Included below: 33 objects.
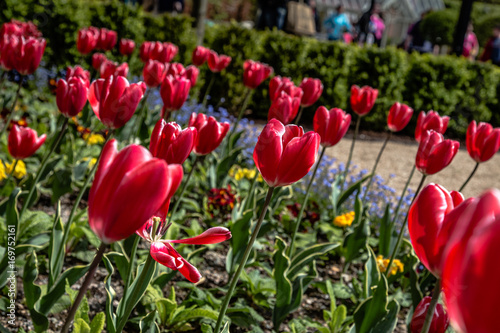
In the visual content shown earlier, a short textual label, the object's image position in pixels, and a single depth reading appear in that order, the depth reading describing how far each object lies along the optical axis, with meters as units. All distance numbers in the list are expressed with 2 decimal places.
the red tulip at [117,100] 1.53
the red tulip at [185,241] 0.93
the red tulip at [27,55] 2.22
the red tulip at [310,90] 2.84
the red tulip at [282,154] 1.17
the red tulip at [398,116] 2.71
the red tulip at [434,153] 1.87
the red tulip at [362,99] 2.82
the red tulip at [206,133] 1.71
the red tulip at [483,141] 2.13
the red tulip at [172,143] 1.17
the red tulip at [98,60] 3.32
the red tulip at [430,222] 0.81
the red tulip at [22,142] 2.01
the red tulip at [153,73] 2.58
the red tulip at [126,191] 0.71
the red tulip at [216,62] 3.59
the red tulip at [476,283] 0.46
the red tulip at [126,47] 3.82
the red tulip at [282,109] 2.30
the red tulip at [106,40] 3.44
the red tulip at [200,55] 3.67
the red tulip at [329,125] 2.06
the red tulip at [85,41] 3.20
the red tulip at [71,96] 1.79
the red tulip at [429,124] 2.31
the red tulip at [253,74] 3.12
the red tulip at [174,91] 2.20
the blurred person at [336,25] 12.84
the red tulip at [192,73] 2.88
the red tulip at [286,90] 2.61
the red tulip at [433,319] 1.27
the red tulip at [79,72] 2.15
